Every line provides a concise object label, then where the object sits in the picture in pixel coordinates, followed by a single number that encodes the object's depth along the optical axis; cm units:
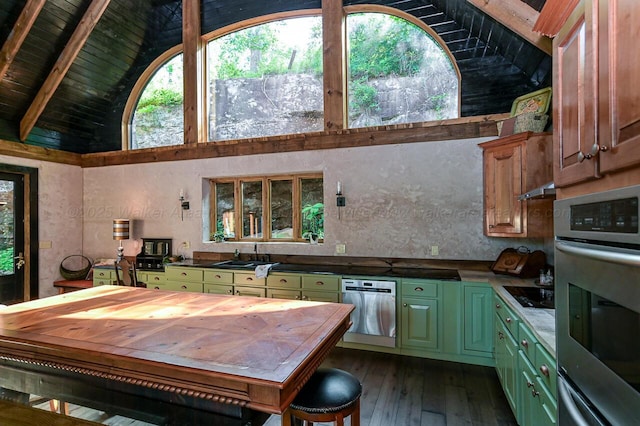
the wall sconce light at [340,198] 402
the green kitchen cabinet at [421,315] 316
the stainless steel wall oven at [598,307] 68
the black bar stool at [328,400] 149
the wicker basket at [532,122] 289
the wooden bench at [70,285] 477
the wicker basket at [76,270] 504
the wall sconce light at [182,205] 477
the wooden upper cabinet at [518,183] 281
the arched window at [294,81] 391
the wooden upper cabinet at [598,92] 75
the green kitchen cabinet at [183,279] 411
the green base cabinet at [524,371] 142
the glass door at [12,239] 450
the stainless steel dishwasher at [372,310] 325
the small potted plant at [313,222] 427
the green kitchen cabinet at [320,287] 349
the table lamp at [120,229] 485
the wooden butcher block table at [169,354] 116
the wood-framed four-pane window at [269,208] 437
